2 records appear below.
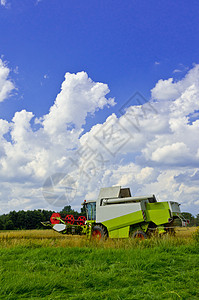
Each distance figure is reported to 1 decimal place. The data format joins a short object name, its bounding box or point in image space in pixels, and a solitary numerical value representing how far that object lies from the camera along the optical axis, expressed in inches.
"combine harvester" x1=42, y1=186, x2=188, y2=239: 570.6
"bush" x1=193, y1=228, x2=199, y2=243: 453.5
